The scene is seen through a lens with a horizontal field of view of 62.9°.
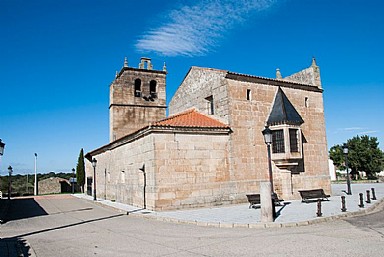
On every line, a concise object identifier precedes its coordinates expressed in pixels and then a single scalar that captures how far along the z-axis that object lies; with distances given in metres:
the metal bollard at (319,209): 11.53
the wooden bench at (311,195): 15.96
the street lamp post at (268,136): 12.55
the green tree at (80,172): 36.41
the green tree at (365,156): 51.09
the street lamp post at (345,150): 20.74
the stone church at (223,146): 15.13
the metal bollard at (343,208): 12.40
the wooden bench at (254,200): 14.63
